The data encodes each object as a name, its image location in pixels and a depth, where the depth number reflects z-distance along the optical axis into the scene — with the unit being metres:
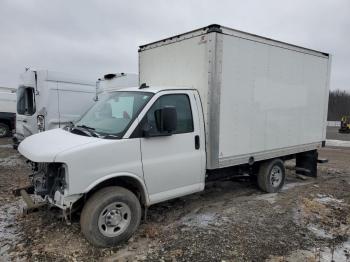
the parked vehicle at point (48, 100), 10.70
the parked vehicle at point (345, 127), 30.33
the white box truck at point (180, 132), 4.38
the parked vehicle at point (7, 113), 18.19
